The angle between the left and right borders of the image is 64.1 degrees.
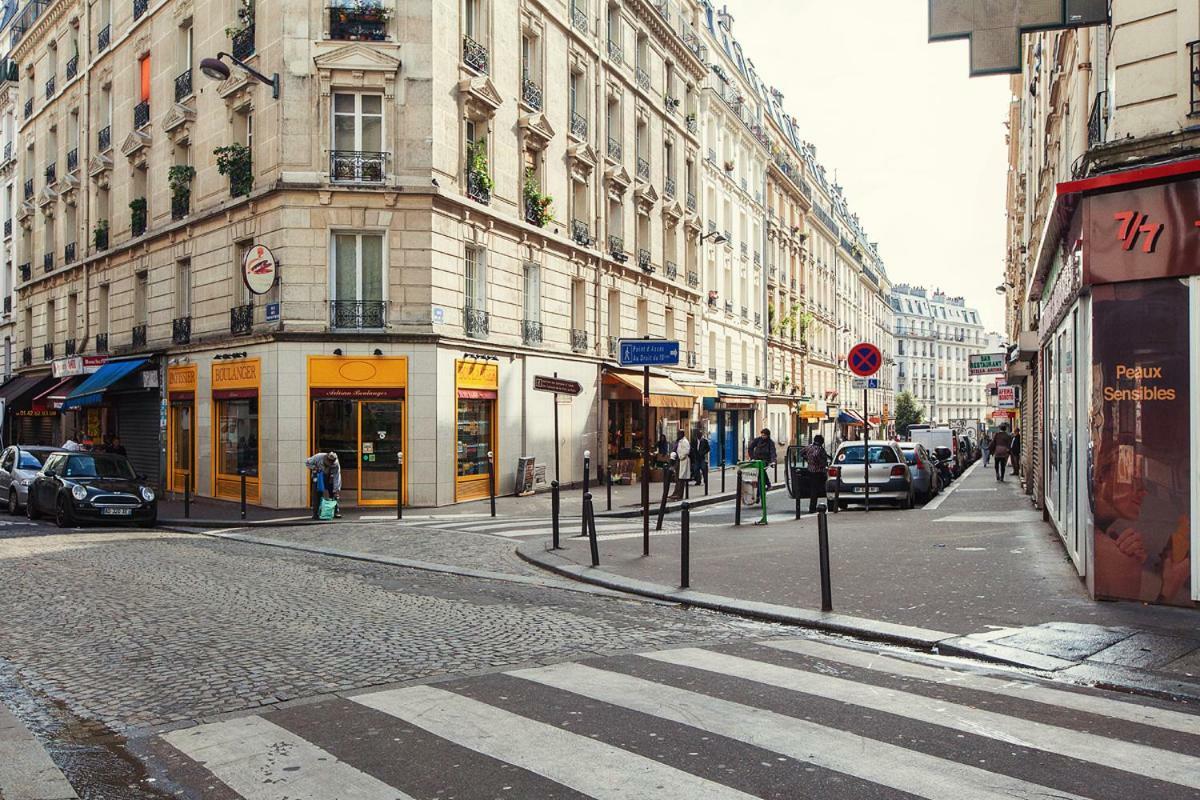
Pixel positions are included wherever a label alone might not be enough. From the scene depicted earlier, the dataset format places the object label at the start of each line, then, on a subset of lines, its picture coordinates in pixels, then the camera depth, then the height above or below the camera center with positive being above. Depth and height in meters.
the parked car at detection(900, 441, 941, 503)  22.83 -1.34
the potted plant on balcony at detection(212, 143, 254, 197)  21.48 +5.61
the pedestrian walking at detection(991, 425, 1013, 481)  31.11 -1.12
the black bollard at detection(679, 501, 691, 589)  9.68 -1.37
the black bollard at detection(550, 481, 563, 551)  12.93 -1.34
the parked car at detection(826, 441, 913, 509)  19.98 -1.34
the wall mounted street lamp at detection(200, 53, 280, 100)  20.02 +7.32
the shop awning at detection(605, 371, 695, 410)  28.86 +0.85
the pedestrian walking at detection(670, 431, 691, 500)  21.45 -1.04
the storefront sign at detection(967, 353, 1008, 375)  28.25 +1.56
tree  96.12 +0.47
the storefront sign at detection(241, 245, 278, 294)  20.48 +3.19
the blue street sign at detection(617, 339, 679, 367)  13.11 +0.89
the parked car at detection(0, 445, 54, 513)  20.19 -1.14
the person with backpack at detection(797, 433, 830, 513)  19.55 -1.13
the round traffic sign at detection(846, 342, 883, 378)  15.75 +0.96
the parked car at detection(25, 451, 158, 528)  17.62 -1.38
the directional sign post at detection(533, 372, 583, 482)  20.83 +0.75
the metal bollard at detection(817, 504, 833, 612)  8.39 -1.31
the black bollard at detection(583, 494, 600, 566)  11.30 -1.46
